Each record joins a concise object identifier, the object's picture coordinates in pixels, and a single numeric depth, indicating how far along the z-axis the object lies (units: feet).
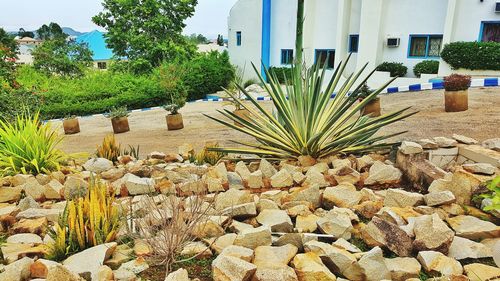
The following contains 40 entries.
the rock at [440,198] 7.25
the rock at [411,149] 9.95
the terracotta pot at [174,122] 26.86
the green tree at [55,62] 65.77
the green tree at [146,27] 64.13
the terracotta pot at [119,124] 27.27
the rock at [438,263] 5.30
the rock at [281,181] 9.68
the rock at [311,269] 5.06
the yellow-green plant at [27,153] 12.09
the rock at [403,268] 5.29
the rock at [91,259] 5.48
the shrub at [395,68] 49.93
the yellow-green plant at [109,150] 14.71
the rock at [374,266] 5.20
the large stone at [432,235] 5.75
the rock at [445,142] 10.82
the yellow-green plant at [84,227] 5.99
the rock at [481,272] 5.08
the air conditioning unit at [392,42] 50.98
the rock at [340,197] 7.91
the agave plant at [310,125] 11.99
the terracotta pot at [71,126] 29.12
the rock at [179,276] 4.95
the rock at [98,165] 12.48
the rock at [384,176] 9.55
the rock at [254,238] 5.95
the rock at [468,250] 5.73
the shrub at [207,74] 57.41
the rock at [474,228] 6.26
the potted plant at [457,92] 21.29
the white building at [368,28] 45.98
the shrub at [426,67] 47.55
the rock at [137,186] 9.43
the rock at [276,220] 6.69
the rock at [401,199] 7.61
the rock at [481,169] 8.02
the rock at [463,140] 11.20
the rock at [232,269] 4.95
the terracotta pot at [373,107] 23.17
